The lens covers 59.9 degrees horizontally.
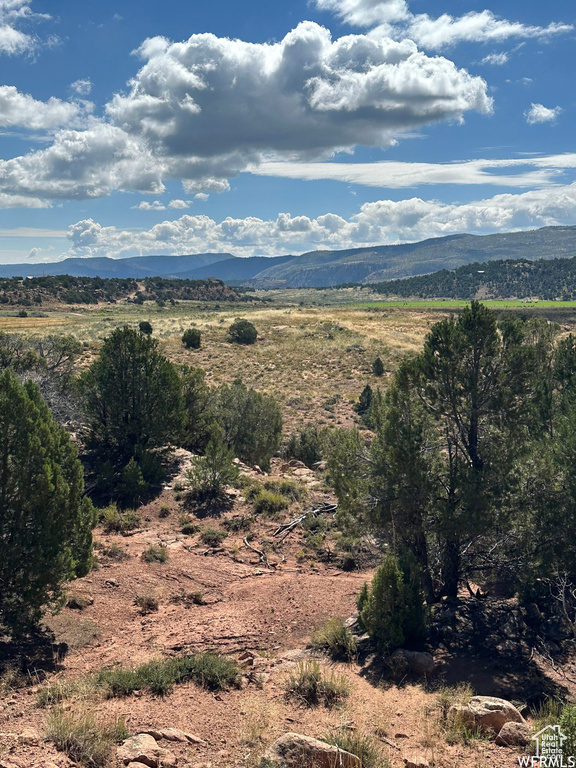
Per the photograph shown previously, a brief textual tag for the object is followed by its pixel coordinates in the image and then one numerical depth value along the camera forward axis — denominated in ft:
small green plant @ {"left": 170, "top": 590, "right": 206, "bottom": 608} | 40.81
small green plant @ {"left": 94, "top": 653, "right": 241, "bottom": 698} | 26.40
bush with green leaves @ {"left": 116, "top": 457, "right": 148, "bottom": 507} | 59.41
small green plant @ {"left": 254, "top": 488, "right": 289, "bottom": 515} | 60.01
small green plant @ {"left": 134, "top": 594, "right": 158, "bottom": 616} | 39.01
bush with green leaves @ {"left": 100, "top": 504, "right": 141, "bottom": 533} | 53.11
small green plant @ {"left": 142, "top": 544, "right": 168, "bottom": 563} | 46.78
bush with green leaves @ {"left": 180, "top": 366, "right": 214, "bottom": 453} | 74.28
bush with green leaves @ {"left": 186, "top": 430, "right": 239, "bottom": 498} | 60.29
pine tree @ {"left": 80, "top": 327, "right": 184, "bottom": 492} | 63.57
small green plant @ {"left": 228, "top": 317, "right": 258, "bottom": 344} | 182.80
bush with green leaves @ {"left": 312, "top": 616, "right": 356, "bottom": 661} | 33.88
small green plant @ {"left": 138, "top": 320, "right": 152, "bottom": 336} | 169.04
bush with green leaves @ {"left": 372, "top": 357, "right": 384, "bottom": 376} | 152.25
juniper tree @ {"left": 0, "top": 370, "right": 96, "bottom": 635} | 29.37
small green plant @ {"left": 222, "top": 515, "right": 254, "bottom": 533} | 56.39
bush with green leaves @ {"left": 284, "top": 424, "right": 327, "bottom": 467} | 86.28
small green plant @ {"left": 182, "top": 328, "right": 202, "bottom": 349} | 162.84
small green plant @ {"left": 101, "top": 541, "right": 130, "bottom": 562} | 46.44
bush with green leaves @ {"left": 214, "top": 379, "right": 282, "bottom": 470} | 77.20
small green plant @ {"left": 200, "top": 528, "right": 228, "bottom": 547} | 52.65
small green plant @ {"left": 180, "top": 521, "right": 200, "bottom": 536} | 54.49
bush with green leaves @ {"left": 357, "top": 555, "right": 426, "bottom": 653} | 33.42
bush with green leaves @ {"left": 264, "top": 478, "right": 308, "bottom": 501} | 64.49
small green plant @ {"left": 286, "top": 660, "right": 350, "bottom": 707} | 26.84
